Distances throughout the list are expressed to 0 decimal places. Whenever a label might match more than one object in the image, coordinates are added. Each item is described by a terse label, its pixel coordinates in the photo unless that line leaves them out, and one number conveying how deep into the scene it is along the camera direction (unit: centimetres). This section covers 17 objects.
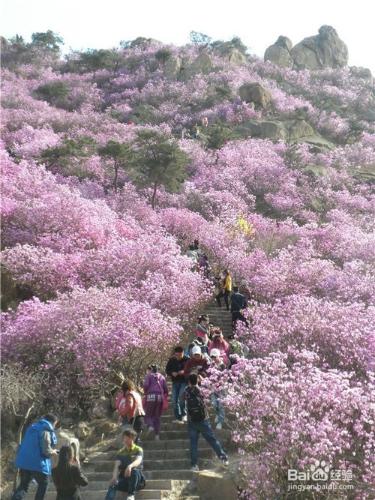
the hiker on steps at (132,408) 962
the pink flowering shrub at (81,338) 1174
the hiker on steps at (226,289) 1814
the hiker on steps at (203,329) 1277
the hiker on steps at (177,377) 1075
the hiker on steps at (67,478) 752
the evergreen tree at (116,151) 2656
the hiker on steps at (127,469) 791
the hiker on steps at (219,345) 1188
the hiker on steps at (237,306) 1569
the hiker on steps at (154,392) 1032
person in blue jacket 817
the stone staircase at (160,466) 912
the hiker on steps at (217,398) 1023
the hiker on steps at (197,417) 918
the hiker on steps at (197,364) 1029
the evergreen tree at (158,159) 2678
